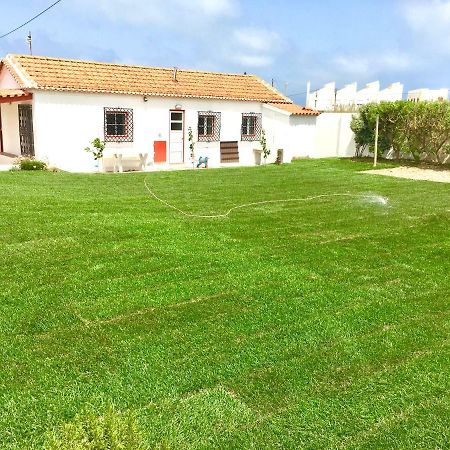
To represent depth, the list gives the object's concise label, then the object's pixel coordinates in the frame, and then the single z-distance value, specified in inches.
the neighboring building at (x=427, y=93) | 1084.5
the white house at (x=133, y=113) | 643.5
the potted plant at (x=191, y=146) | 765.3
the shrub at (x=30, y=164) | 611.2
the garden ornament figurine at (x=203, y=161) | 777.6
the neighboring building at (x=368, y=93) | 1200.2
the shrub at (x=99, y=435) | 103.1
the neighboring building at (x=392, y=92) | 1178.2
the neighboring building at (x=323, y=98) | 1149.9
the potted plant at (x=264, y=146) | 846.5
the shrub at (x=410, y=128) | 751.1
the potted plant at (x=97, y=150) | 661.9
